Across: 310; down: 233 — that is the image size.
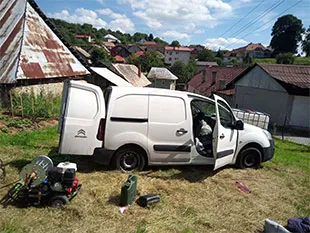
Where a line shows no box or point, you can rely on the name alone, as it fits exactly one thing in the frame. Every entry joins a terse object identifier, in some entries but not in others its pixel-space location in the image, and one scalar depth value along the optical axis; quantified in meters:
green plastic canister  4.31
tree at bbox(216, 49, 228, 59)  102.41
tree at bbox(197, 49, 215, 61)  86.38
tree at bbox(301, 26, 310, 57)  76.62
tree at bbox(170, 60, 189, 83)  55.09
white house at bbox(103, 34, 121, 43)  136.25
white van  5.23
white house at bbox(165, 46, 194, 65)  97.56
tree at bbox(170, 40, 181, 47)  127.83
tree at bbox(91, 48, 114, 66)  55.37
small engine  4.11
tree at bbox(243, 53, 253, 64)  74.09
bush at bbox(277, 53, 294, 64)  53.25
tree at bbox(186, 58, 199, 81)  55.72
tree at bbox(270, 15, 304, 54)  77.25
